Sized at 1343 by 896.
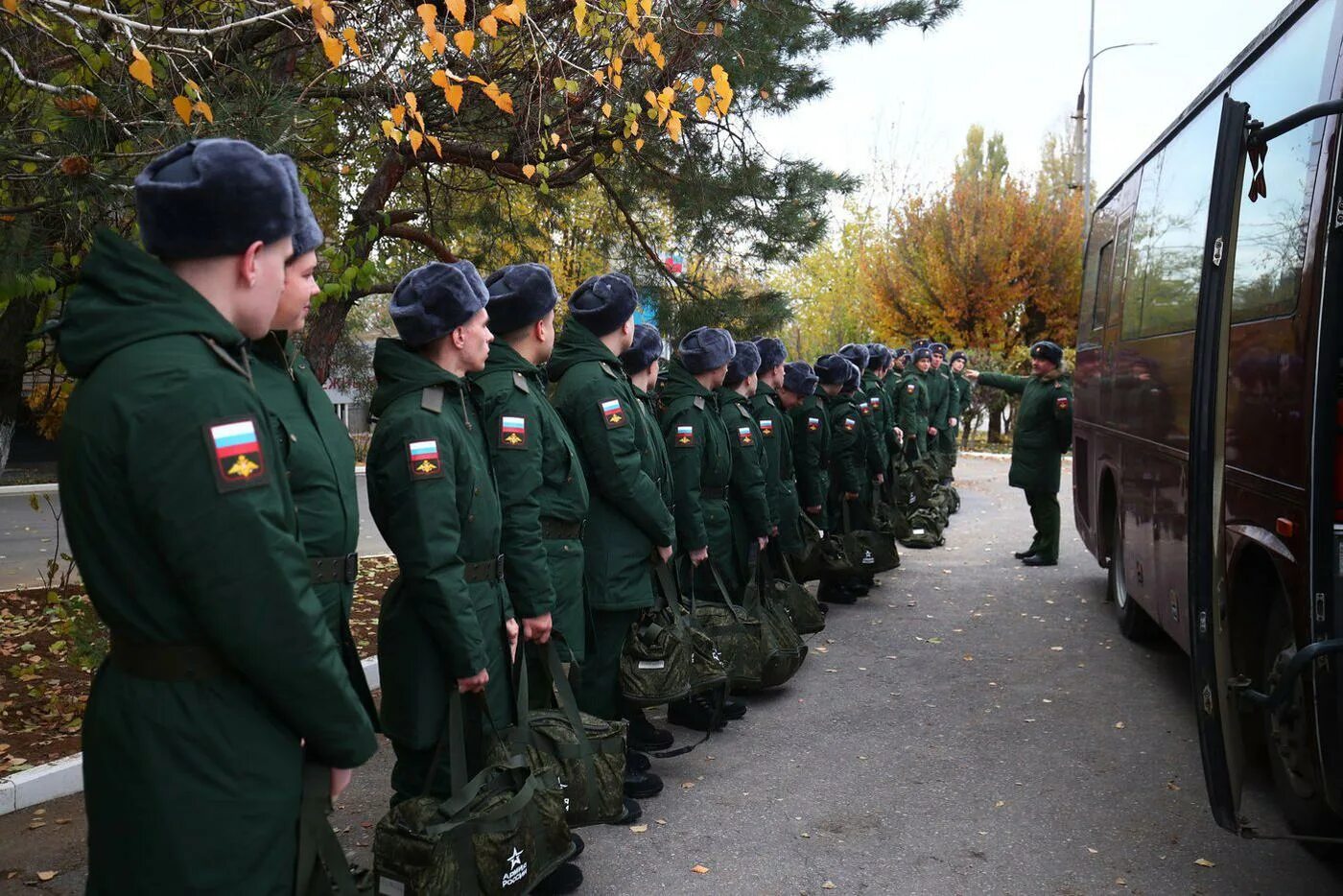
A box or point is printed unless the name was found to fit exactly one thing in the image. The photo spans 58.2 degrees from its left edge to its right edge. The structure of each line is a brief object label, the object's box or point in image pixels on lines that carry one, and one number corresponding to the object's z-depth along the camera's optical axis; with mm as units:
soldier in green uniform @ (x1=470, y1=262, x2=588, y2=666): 4086
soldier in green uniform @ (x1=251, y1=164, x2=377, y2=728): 2768
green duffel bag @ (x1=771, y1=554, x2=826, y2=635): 7191
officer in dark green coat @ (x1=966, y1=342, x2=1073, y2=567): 11281
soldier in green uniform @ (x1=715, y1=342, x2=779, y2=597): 6898
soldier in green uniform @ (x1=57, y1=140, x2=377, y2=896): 2029
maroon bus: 3566
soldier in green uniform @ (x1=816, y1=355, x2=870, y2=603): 9539
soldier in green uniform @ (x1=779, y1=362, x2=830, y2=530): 8688
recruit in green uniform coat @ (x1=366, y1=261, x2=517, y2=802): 3514
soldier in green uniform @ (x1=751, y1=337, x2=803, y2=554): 7707
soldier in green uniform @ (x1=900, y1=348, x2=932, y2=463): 14219
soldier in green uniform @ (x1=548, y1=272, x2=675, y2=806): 5043
